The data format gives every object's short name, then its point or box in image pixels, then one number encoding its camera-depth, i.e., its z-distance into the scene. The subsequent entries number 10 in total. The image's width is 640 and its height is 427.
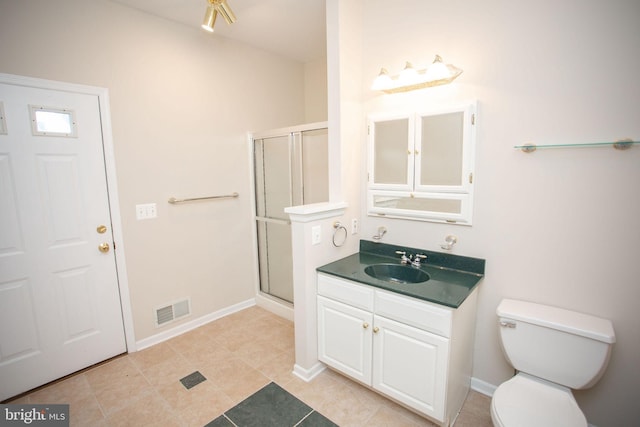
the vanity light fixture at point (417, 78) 1.77
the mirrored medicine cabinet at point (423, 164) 1.87
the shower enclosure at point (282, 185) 2.77
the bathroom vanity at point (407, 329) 1.57
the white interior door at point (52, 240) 1.89
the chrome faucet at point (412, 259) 2.07
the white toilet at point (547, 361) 1.32
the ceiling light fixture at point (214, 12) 1.64
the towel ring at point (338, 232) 2.19
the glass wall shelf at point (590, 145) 1.42
